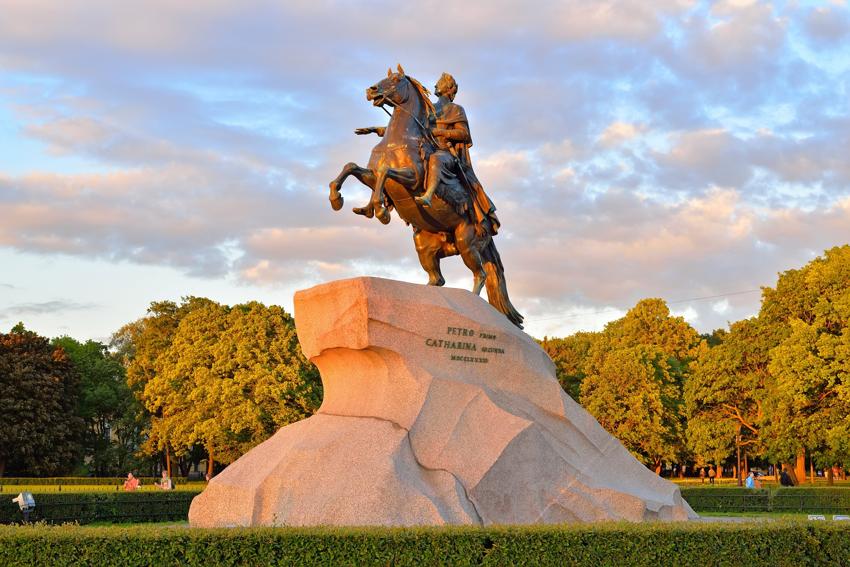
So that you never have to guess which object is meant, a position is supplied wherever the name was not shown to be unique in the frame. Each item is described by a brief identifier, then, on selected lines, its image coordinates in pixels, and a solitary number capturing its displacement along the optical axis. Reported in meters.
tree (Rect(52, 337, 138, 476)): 60.34
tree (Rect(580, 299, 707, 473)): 53.75
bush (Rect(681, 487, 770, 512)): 31.20
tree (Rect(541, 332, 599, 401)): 66.00
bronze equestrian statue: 15.78
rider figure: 16.52
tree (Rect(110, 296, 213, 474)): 56.78
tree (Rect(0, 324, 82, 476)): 49.81
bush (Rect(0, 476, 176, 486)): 44.41
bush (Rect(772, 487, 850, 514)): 30.41
